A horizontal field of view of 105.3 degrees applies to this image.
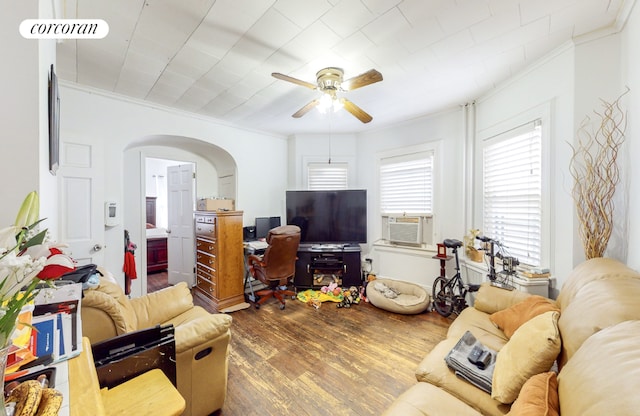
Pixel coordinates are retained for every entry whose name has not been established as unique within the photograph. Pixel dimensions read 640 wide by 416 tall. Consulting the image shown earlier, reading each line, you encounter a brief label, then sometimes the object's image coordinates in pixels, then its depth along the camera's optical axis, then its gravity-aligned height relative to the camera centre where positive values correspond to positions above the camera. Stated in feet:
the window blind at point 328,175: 14.06 +1.80
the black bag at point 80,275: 4.63 -1.35
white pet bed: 9.66 -3.86
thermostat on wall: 8.98 -0.30
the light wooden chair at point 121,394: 2.26 -2.65
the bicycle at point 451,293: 9.36 -3.49
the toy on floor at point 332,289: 11.69 -4.06
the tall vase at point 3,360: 1.74 -1.14
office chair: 10.16 -2.42
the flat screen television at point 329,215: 12.92 -0.48
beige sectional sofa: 2.40 -1.93
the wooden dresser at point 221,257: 10.59 -2.30
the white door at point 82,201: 7.69 +0.16
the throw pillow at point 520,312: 5.37 -2.47
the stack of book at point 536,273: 7.07 -1.95
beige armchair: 4.20 -2.55
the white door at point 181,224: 12.98 -0.97
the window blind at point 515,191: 7.59 +0.54
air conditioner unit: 11.66 -1.18
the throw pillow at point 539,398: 2.80 -2.33
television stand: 12.26 -3.03
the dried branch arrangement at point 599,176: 5.67 +0.72
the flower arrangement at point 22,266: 1.63 -0.44
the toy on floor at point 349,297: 10.69 -4.15
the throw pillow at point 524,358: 3.67 -2.38
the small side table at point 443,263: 10.03 -2.38
